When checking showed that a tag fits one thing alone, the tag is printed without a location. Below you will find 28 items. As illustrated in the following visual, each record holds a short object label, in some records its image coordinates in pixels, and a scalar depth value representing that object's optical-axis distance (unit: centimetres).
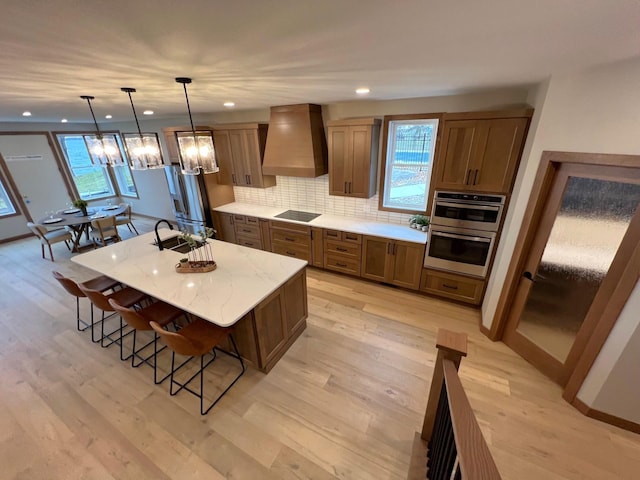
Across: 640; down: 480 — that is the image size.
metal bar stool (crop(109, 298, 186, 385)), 216
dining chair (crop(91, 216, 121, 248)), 480
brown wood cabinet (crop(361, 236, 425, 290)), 335
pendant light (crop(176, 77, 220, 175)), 215
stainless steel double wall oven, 278
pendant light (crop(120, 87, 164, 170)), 251
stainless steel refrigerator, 457
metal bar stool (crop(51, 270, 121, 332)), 255
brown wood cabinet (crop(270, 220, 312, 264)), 403
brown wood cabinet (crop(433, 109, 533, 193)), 248
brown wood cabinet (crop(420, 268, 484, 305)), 313
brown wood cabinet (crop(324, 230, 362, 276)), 368
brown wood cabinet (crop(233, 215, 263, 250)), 446
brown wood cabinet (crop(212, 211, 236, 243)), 471
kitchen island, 206
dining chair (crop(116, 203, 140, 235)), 543
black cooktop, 418
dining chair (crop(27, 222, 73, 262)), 450
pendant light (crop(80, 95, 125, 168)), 270
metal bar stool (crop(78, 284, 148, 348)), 240
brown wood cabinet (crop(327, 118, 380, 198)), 330
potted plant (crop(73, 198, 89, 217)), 500
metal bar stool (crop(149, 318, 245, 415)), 190
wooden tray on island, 248
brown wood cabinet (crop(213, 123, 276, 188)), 413
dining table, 462
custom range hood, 361
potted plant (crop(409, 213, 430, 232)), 347
